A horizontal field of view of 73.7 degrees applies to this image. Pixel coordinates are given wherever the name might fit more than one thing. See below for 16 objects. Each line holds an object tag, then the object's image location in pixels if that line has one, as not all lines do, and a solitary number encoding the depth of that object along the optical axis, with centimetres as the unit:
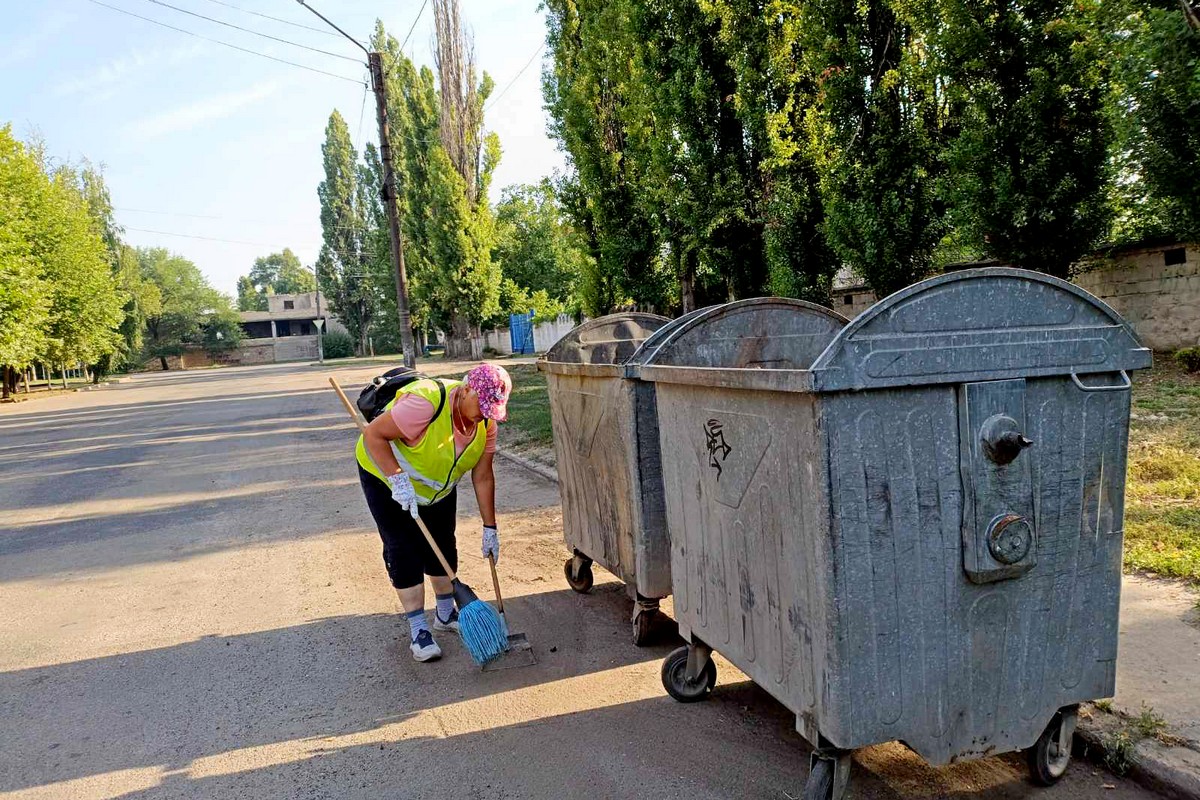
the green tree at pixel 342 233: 5750
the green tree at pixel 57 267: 2578
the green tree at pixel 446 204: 3161
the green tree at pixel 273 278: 12556
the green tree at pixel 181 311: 6456
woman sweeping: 390
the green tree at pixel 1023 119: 868
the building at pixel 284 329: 7119
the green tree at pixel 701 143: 1093
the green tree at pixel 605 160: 1466
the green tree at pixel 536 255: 3931
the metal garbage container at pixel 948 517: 238
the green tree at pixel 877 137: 904
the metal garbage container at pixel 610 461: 390
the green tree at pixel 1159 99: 762
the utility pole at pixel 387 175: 1781
